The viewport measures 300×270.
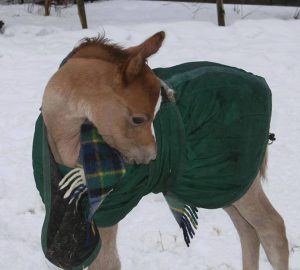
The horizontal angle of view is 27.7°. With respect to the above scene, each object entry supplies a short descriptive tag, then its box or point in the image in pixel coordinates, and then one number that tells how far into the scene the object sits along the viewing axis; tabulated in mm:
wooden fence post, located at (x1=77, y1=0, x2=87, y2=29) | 6825
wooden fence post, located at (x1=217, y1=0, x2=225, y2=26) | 6680
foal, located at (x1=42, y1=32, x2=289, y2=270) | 1854
